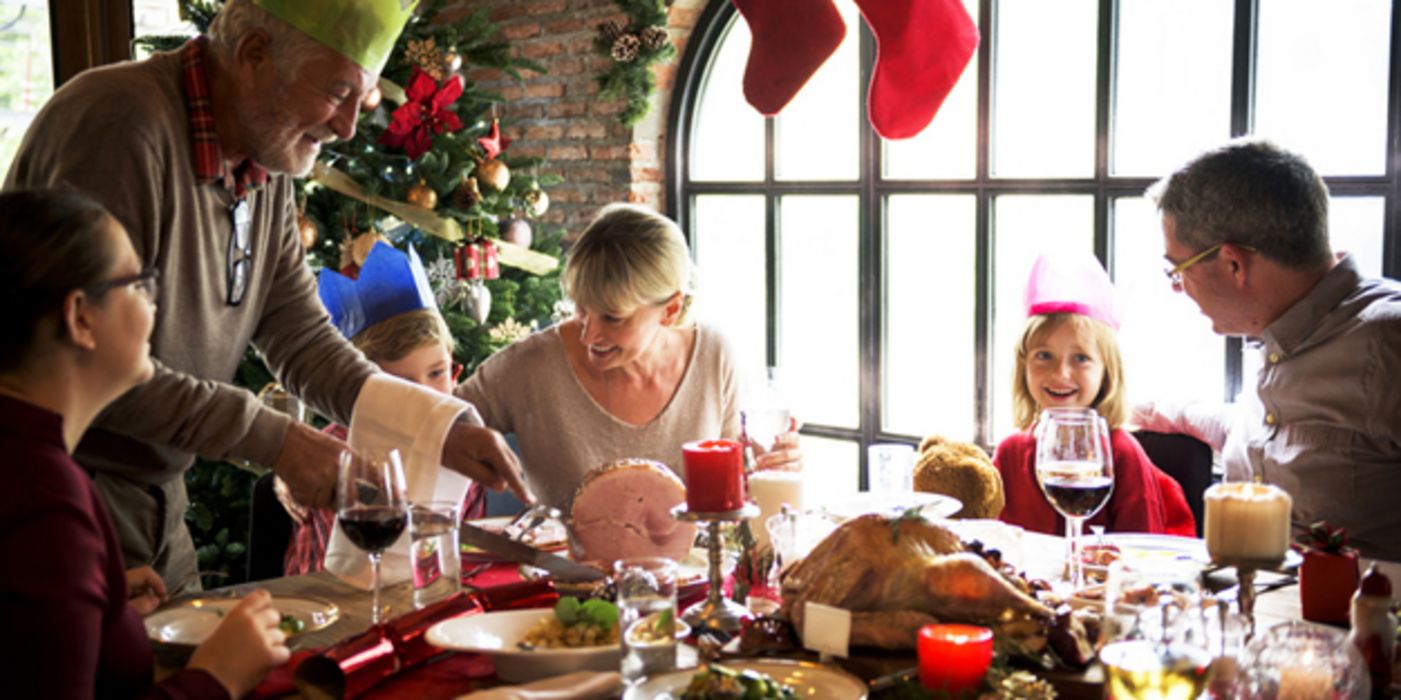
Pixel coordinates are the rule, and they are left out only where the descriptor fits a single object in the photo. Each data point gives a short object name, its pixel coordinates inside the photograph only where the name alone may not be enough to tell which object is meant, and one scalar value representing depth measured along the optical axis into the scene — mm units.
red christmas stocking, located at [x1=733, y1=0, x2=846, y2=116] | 2330
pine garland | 4723
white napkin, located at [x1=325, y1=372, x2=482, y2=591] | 2012
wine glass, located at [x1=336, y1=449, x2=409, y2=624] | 1694
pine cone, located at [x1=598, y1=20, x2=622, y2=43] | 4773
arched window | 3506
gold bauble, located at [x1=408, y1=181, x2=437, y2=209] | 4133
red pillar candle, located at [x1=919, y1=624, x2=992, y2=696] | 1408
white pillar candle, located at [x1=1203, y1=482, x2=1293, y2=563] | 1483
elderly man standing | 2080
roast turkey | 1528
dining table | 1513
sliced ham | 2070
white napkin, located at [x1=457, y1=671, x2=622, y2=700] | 1405
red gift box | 1676
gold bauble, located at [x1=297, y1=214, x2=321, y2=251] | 3889
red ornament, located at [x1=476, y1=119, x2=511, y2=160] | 4297
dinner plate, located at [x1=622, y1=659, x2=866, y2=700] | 1417
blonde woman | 2732
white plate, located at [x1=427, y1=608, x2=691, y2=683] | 1526
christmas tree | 4031
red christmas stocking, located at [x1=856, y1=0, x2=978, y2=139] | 2281
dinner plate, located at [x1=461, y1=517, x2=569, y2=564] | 2178
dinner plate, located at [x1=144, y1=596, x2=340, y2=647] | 1719
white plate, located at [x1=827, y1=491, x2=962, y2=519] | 2135
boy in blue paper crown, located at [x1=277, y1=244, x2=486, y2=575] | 2711
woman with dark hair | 1210
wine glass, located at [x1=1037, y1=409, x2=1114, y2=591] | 1835
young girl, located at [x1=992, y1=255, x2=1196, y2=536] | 2850
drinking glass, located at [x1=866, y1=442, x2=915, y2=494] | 2275
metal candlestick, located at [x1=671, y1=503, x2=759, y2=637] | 1672
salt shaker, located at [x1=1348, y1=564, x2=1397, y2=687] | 1451
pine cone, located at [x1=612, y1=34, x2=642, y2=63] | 4738
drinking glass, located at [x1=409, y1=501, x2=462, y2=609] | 1807
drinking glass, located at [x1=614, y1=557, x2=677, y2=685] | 1429
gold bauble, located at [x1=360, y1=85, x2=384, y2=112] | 3791
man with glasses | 2385
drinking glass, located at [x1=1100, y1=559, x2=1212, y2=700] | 1264
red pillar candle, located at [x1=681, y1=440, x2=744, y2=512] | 1659
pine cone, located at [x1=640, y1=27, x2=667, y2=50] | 4712
